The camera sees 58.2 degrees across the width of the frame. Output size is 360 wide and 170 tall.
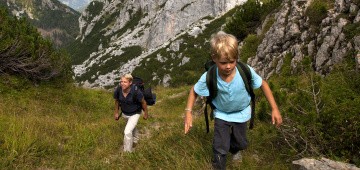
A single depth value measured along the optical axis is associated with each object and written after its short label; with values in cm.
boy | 362
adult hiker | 661
